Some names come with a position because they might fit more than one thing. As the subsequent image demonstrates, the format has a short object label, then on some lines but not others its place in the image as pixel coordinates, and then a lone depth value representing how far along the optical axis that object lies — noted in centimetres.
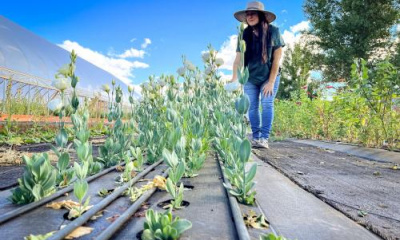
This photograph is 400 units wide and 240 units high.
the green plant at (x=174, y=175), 122
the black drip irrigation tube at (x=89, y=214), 91
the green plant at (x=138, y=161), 184
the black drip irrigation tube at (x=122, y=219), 91
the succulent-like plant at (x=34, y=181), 126
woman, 327
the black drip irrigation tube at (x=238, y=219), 91
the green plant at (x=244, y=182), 126
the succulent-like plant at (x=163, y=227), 90
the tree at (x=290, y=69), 2112
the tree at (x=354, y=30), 1412
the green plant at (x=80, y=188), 110
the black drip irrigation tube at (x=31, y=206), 108
